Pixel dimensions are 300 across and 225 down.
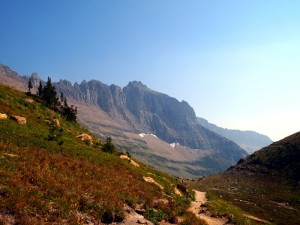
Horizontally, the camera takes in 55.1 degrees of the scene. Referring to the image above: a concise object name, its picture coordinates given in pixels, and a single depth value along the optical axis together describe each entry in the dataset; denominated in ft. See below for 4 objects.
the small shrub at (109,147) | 148.11
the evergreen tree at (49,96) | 256.99
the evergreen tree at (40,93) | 297.49
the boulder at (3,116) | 122.93
